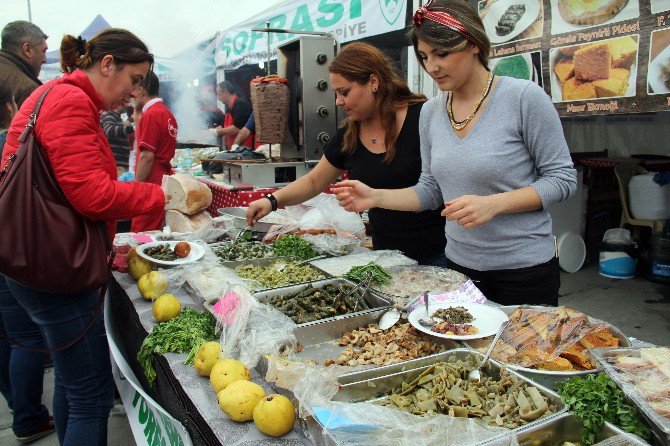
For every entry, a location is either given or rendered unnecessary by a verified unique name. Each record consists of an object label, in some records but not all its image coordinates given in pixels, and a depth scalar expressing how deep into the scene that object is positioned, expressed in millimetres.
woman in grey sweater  1862
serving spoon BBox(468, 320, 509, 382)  1376
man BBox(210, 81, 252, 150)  8242
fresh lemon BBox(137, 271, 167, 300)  2281
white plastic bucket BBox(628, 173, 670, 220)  5379
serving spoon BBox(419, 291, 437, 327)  1673
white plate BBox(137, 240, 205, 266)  2543
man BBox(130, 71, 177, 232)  4480
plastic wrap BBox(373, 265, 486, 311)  1884
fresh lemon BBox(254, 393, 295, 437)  1271
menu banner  2865
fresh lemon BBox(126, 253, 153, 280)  2596
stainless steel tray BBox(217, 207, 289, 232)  3223
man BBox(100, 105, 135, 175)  6781
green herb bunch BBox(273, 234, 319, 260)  2783
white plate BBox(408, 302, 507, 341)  1568
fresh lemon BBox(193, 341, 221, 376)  1596
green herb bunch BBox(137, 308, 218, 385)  1793
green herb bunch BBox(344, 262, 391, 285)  2179
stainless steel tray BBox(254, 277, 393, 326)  1972
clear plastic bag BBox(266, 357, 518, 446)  1080
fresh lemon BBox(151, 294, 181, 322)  2010
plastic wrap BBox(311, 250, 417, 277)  2393
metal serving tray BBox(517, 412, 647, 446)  1106
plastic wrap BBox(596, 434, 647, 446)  1010
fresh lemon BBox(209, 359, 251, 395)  1468
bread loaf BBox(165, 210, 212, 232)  4023
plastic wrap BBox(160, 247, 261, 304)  2115
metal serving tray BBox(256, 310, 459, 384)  1689
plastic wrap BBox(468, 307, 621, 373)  1388
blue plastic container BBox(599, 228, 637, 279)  5621
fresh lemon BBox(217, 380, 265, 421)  1334
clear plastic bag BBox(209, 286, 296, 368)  1595
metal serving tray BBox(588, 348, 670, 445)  1000
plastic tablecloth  1298
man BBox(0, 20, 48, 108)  3934
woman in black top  2627
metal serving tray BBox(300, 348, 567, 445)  1333
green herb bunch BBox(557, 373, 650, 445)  1093
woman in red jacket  1885
